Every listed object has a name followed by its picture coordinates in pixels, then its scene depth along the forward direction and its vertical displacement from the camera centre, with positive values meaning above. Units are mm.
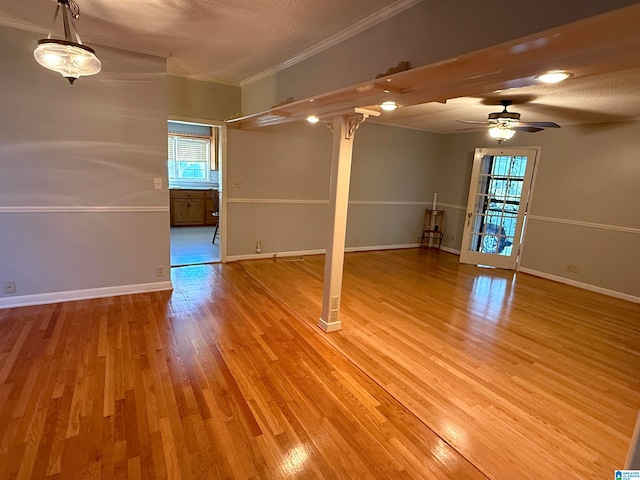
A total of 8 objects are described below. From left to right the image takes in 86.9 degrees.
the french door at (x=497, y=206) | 5660 -192
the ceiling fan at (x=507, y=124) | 3689 +793
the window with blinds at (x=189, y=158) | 8211 +390
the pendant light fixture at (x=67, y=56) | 1847 +614
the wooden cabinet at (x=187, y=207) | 7855 -776
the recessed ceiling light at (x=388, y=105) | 2464 +603
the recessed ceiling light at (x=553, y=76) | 1576 +577
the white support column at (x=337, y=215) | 2936 -284
